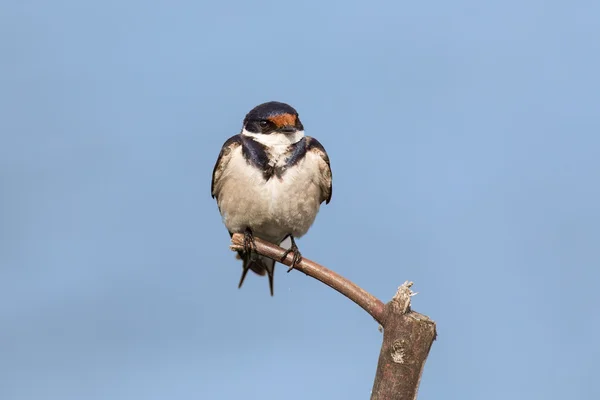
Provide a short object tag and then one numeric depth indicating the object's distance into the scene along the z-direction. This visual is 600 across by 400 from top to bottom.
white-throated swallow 7.25
